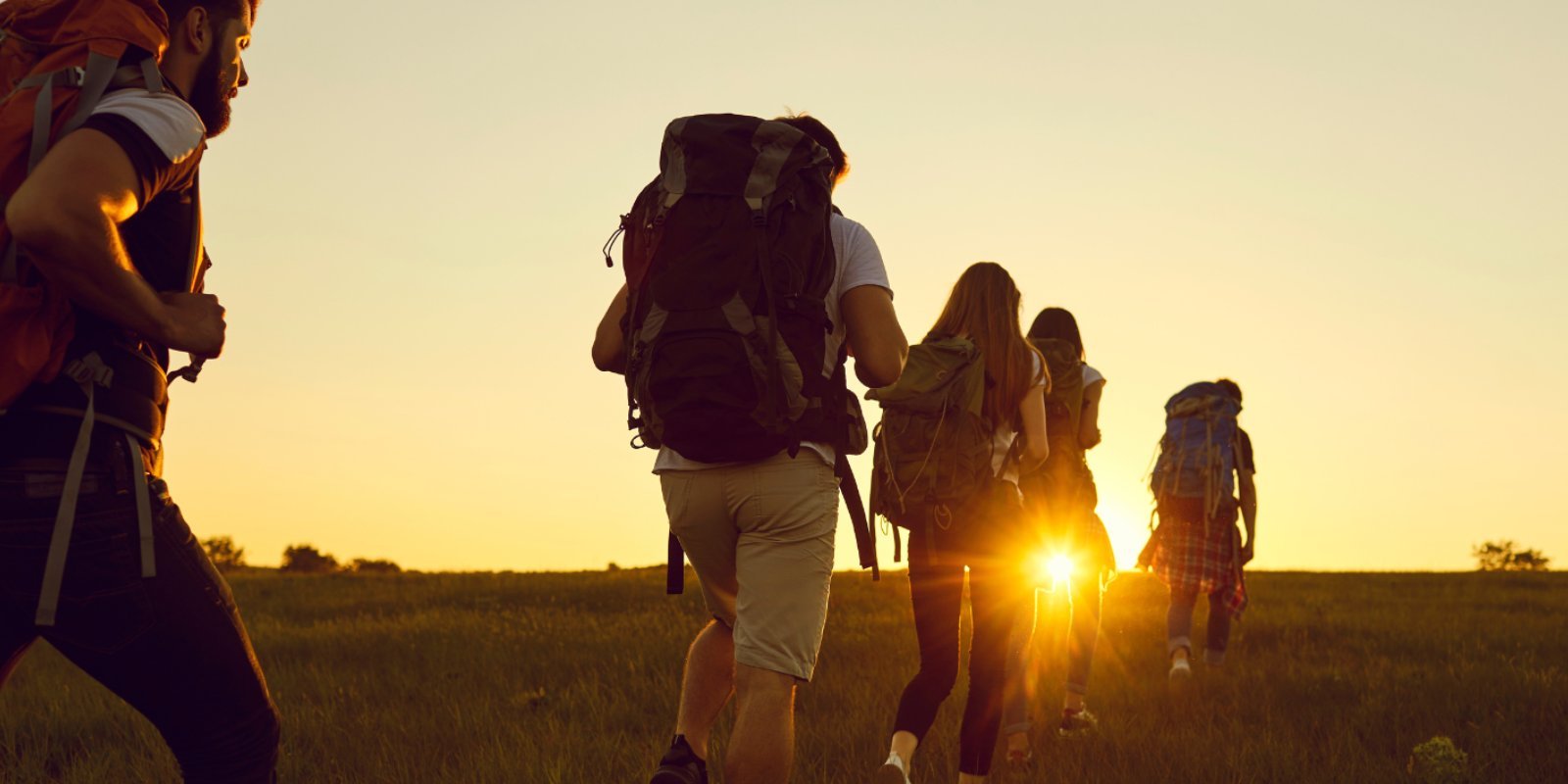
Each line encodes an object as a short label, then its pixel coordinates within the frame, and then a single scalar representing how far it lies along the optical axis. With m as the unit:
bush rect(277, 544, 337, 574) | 25.43
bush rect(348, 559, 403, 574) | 22.66
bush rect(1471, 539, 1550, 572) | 50.09
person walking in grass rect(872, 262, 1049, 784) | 5.82
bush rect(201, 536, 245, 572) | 36.47
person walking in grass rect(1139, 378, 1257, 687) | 10.52
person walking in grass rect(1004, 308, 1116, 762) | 7.00
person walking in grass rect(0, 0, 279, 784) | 2.46
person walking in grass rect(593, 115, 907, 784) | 3.69
